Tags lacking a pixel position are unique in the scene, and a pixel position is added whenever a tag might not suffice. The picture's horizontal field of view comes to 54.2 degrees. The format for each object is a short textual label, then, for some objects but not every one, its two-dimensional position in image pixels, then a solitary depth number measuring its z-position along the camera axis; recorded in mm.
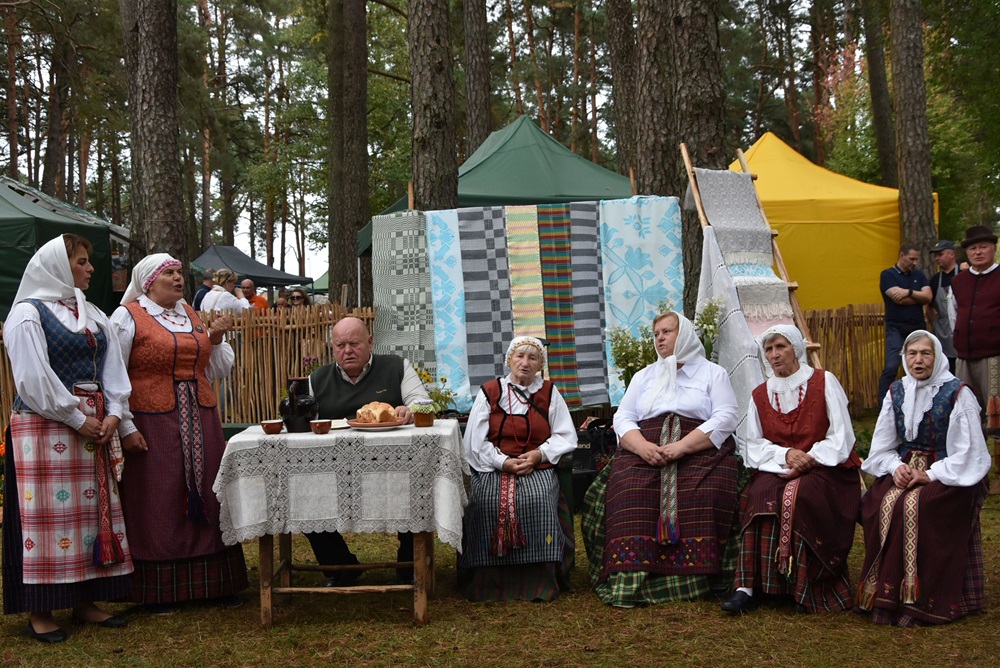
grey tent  22719
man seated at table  4766
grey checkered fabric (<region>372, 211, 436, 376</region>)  6773
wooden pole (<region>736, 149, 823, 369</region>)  5922
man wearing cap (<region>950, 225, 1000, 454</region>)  6422
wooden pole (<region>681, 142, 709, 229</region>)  6164
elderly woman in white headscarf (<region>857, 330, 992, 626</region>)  4008
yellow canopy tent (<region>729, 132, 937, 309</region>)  11281
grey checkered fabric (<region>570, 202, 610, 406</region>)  6812
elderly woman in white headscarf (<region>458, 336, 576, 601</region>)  4586
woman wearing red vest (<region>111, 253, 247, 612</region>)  4426
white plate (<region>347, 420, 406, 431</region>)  4285
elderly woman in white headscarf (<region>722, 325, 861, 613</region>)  4242
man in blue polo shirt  8188
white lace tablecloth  4121
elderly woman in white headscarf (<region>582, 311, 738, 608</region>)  4496
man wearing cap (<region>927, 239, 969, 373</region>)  8211
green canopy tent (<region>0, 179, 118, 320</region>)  10930
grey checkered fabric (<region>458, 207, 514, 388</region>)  6773
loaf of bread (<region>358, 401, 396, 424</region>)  4320
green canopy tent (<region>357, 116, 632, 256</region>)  10078
